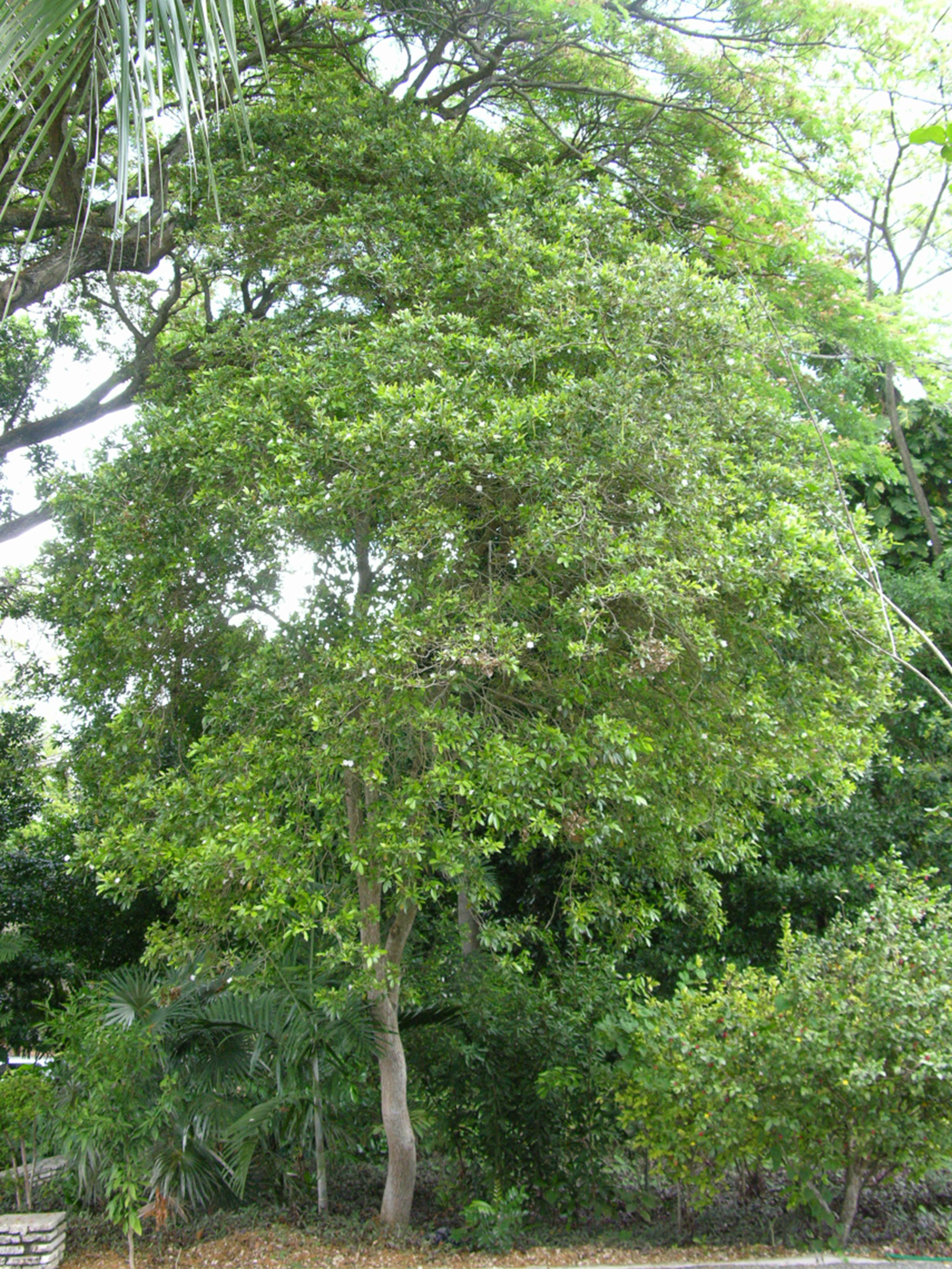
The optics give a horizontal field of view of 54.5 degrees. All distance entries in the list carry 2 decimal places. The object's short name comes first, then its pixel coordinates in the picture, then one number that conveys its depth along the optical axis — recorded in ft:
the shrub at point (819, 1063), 14.58
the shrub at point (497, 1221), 16.84
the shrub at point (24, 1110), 18.51
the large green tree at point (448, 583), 14.61
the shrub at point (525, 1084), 19.15
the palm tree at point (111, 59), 5.22
